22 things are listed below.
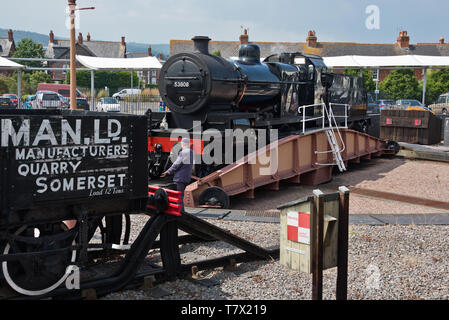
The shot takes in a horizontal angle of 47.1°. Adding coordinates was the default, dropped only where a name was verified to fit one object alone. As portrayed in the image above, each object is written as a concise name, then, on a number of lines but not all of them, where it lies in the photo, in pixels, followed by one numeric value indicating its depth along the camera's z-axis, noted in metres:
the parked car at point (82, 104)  34.69
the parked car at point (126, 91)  52.81
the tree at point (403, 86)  47.38
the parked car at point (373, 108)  25.73
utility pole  15.88
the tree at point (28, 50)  75.50
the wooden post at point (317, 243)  4.51
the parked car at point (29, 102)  33.12
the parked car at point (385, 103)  36.54
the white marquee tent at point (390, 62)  36.44
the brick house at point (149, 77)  90.56
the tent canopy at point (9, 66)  28.53
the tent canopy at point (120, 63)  33.00
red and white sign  4.61
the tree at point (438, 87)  46.84
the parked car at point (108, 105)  32.62
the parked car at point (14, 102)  32.16
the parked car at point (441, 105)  38.93
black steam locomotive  11.24
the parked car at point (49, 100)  32.19
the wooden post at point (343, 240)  4.64
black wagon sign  4.50
